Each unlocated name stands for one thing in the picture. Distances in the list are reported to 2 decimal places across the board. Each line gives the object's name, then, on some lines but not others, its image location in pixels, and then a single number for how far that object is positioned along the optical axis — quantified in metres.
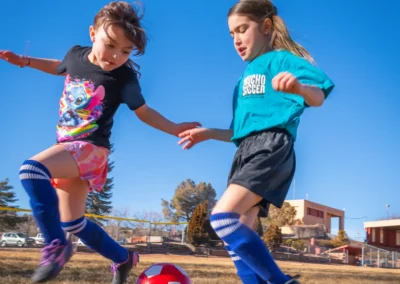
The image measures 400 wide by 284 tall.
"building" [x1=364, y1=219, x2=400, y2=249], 42.09
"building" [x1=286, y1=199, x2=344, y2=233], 42.75
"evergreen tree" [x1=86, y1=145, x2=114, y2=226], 35.22
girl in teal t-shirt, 2.62
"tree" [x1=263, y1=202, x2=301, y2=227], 38.09
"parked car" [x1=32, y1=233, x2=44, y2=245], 18.65
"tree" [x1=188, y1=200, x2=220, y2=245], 25.36
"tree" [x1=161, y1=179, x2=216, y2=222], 41.59
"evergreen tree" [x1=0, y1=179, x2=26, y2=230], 23.32
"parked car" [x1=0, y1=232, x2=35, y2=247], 19.45
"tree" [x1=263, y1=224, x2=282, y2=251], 28.05
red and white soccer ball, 2.98
